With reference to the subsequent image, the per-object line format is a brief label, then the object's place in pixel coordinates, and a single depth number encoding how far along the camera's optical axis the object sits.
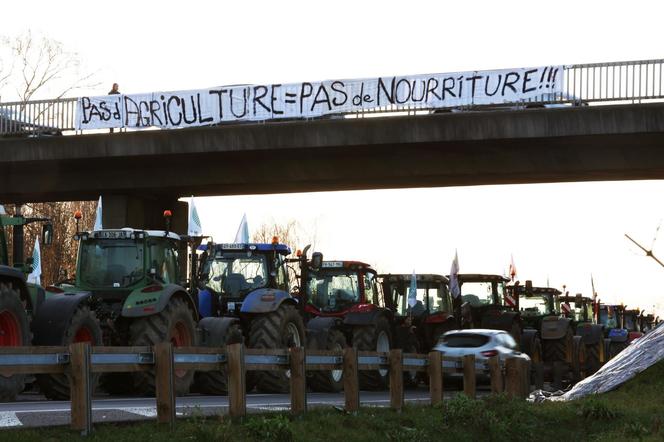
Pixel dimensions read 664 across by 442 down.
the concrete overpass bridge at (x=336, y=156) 34.62
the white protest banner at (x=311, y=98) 35.66
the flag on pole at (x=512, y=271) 37.18
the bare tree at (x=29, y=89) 64.69
